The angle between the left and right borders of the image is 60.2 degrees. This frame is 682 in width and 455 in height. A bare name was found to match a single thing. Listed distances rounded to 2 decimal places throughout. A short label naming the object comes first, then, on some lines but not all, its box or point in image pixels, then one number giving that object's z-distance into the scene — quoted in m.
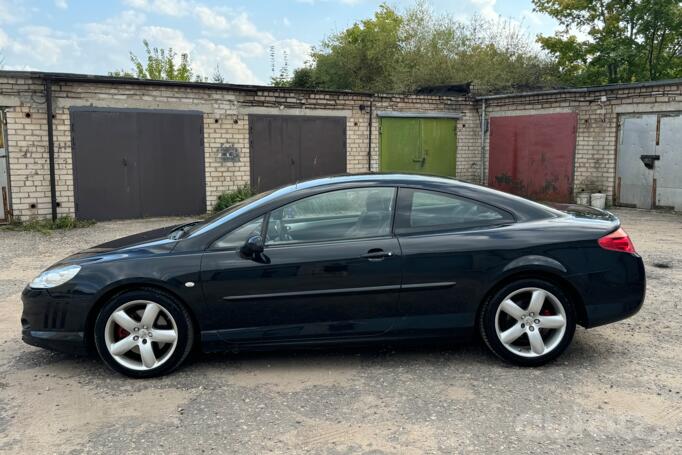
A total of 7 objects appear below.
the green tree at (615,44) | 24.23
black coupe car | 3.94
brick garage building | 11.48
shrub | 13.25
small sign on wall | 13.34
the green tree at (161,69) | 32.09
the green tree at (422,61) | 21.91
